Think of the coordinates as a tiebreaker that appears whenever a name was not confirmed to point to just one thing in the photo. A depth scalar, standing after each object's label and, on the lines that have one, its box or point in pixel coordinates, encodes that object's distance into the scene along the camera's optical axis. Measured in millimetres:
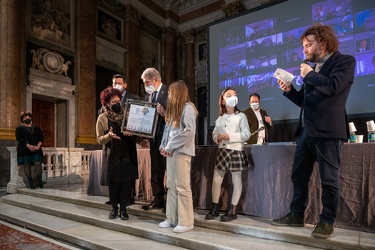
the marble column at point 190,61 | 14430
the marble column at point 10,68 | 7895
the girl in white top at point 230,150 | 3201
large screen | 6148
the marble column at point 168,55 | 14531
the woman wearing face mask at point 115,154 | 3564
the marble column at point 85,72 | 10008
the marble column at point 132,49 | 12375
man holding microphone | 2354
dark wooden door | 9359
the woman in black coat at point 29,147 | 6363
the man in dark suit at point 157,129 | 3629
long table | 2719
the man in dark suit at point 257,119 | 5016
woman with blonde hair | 3012
